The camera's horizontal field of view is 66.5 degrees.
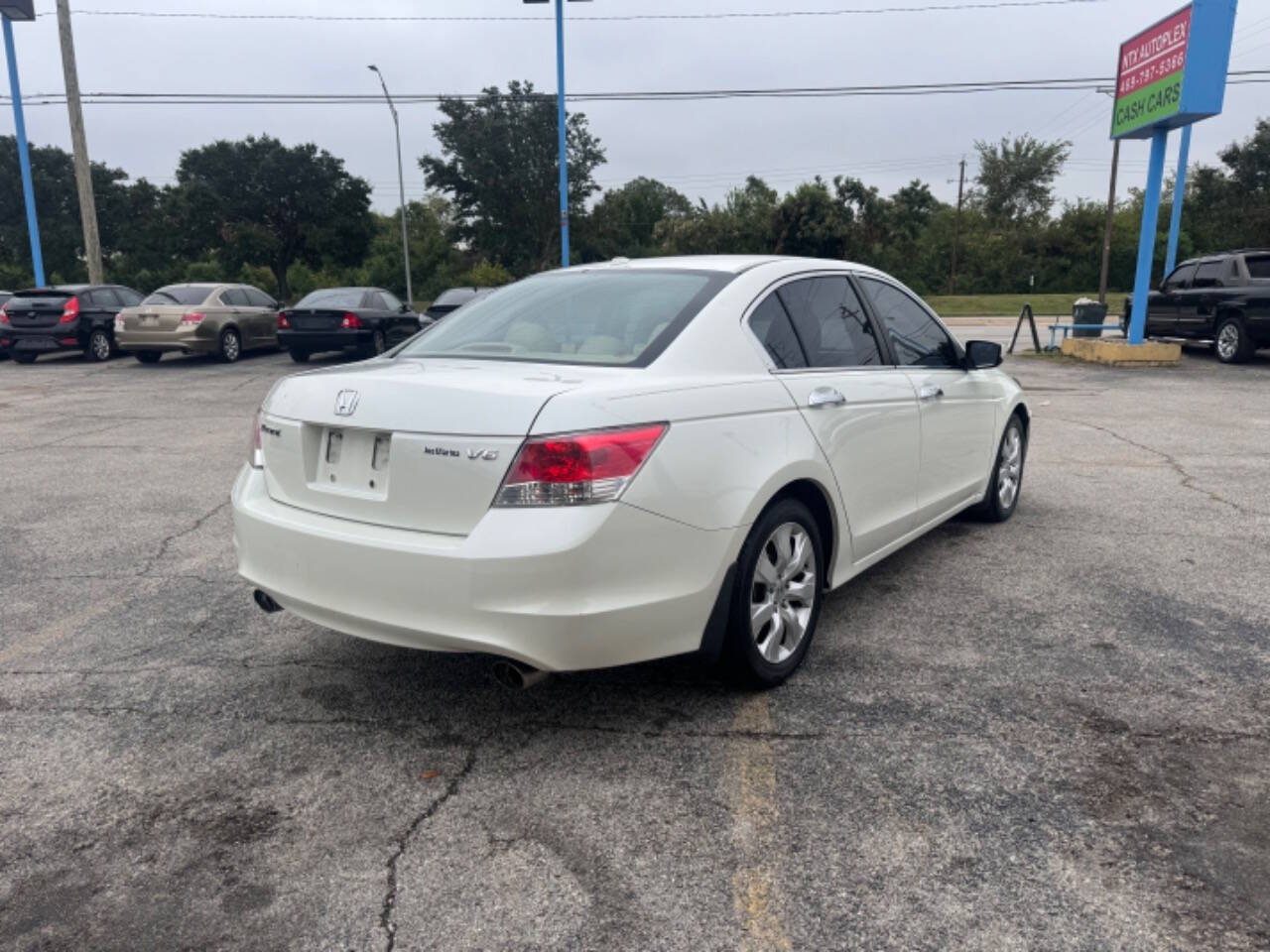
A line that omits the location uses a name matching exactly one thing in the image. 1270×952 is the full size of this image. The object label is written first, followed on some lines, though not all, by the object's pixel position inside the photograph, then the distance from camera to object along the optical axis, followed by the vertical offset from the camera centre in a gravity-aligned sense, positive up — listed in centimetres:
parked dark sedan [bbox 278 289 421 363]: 1725 -118
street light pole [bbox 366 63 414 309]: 3275 +340
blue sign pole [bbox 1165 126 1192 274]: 2037 +135
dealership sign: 1402 +283
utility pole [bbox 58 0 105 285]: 2288 +260
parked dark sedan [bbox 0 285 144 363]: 1827 -121
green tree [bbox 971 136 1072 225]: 6856 +550
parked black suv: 1577 -77
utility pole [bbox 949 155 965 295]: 5819 +127
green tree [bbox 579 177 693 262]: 5941 +202
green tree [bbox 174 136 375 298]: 4659 +259
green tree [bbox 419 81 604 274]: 5522 +474
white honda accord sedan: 285 -70
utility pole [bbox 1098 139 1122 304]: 3656 +224
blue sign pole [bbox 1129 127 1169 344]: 1566 +73
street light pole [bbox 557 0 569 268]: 2411 +373
